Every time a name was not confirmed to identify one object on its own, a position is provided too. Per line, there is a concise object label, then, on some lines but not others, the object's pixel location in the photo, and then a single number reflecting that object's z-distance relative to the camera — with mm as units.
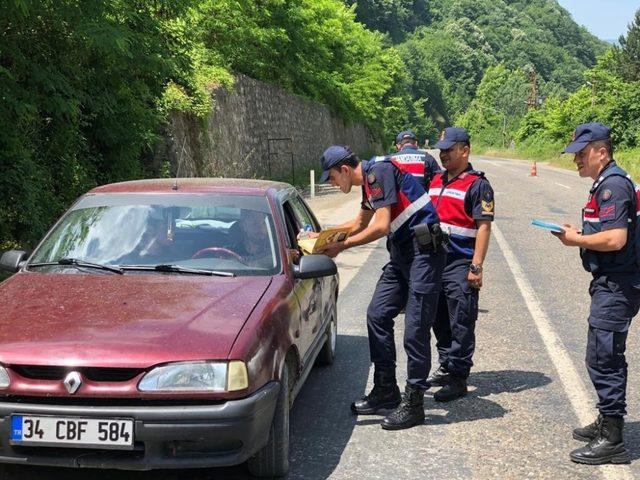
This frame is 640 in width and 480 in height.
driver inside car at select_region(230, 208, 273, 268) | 4383
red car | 3139
